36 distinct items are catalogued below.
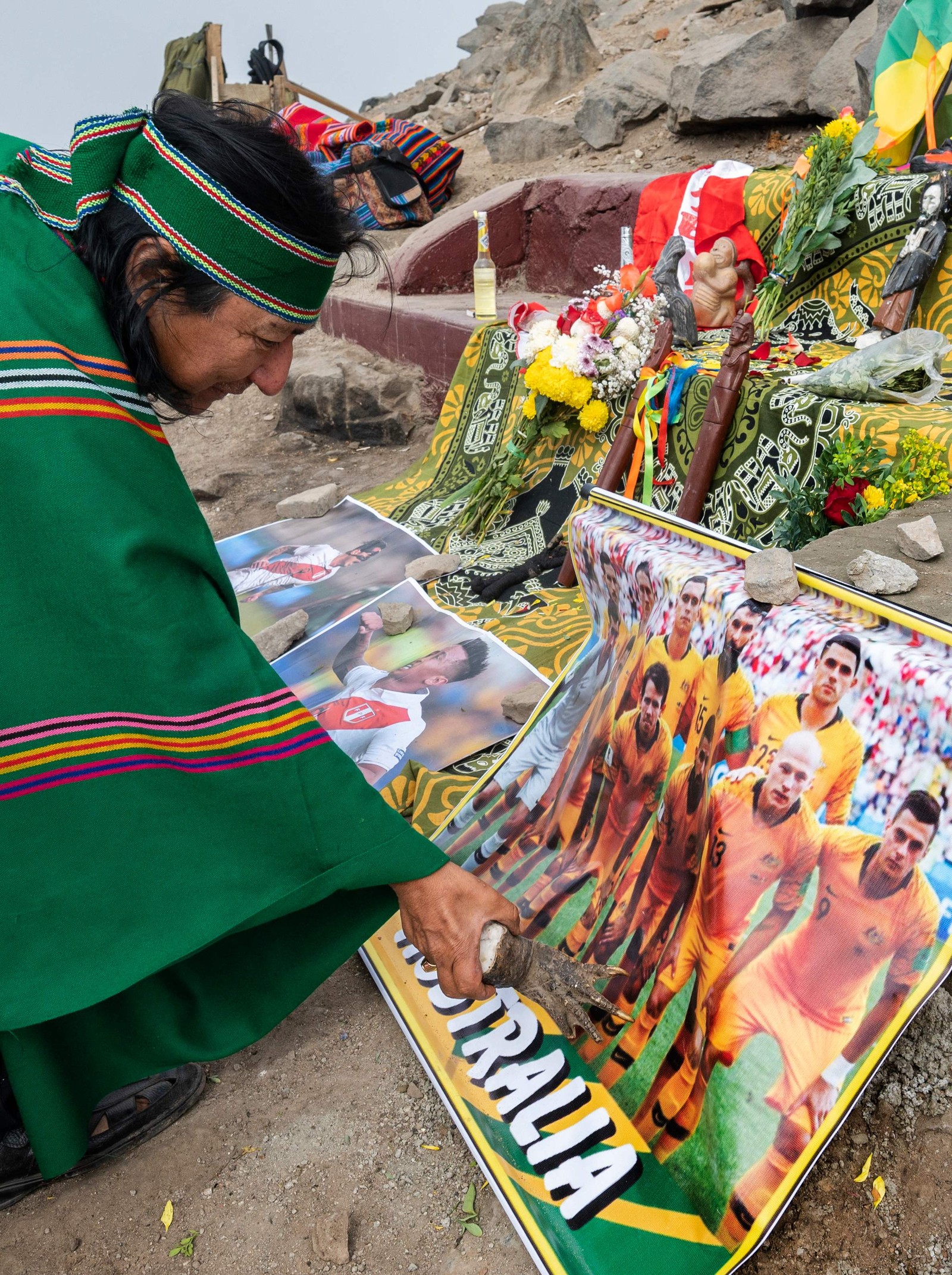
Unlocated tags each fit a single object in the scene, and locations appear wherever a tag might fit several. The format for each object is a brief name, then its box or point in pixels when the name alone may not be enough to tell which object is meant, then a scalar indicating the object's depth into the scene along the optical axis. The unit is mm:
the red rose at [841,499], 2518
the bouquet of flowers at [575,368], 3658
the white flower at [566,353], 3719
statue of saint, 3236
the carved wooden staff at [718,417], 2922
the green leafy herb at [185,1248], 1494
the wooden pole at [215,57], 13086
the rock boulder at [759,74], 5992
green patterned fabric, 2703
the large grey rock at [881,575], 1676
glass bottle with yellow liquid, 4891
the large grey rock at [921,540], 1812
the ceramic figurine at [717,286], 4016
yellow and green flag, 3820
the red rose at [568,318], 3857
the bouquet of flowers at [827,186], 3520
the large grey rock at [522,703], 2658
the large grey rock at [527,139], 7965
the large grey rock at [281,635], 3428
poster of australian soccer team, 1199
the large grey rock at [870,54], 5125
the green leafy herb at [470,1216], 1467
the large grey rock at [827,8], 5953
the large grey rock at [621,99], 7258
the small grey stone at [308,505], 4707
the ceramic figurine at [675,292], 3707
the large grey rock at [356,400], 5719
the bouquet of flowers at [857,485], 2324
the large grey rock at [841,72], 5504
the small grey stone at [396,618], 3365
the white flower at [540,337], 3945
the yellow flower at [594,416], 3701
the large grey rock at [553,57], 9594
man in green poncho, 1183
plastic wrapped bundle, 2771
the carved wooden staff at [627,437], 3455
